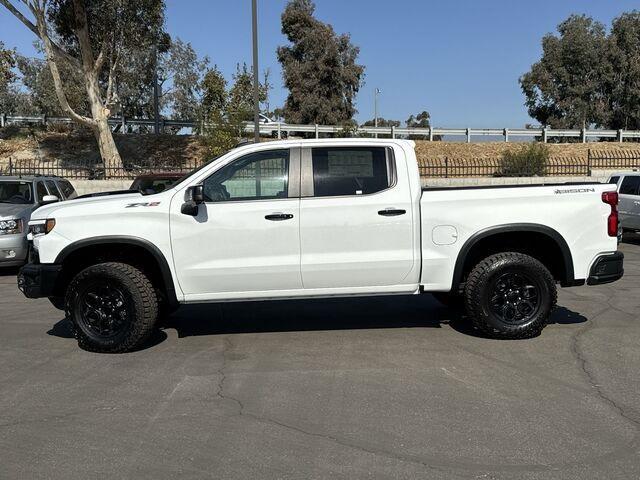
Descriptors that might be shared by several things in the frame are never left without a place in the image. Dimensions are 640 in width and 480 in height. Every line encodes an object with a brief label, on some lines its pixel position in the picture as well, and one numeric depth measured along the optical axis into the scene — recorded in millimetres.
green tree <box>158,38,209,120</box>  38594
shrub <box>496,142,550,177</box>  23188
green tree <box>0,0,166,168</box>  21641
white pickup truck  5969
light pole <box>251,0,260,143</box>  15812
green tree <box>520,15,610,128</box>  41281
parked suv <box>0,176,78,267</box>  10703
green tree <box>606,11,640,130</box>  41219
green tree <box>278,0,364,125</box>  39812
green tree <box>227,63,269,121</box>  21016
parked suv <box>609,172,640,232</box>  14547
